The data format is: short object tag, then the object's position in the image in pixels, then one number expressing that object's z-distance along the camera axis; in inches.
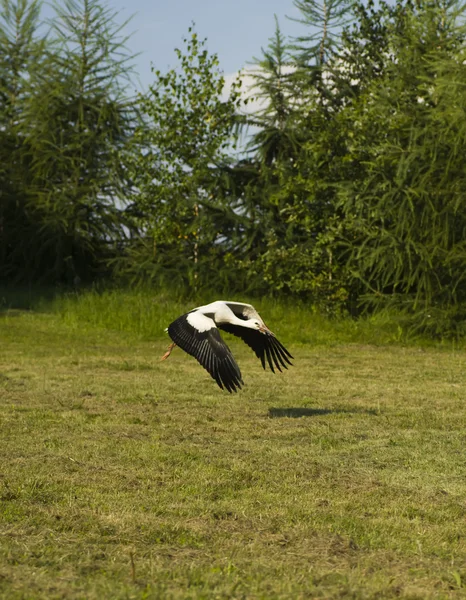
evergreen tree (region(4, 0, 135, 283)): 892.0
